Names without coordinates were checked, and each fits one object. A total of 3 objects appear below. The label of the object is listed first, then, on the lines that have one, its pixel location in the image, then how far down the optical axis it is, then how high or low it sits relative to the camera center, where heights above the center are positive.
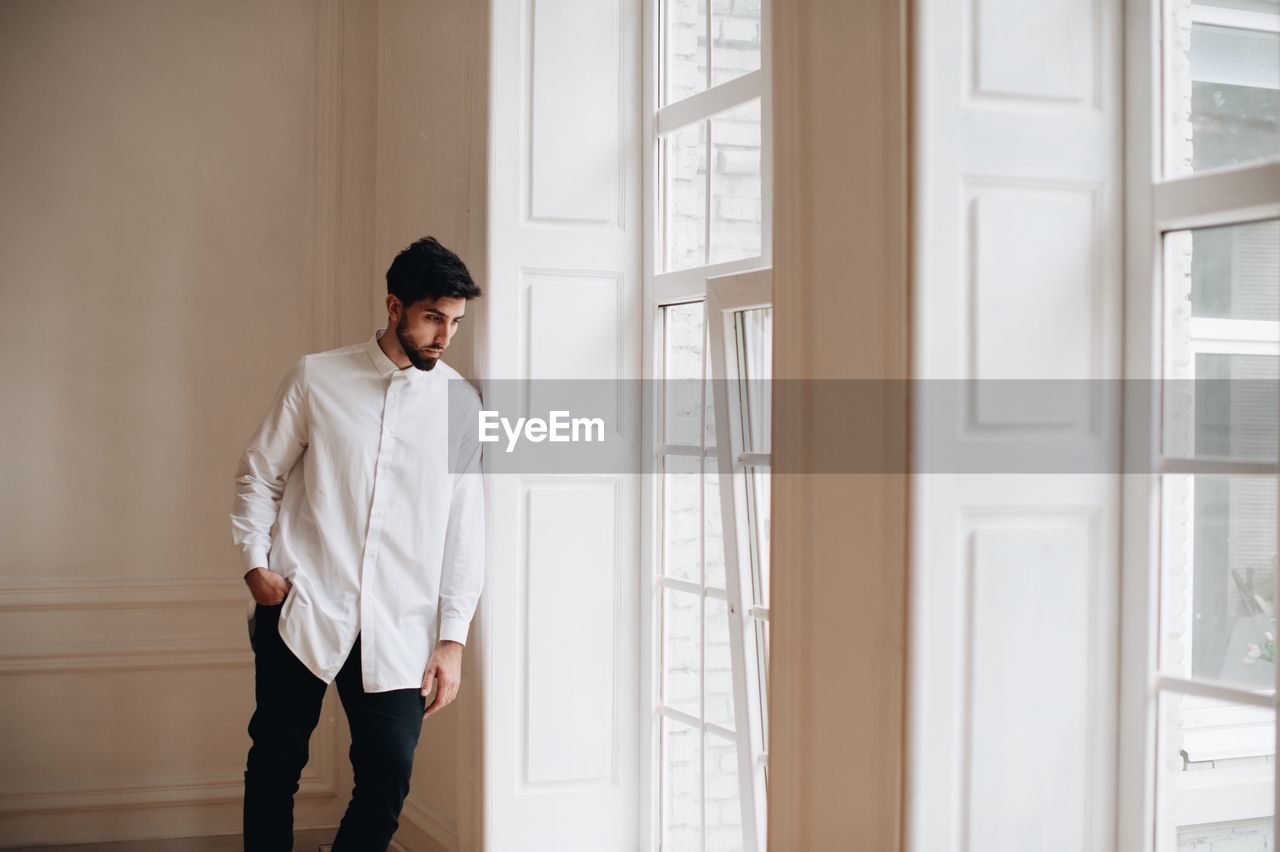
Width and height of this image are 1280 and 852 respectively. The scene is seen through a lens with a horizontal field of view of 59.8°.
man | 2.73 -0.34
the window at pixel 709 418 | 2.73 +0.01
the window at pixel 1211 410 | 1.88 +0.03
